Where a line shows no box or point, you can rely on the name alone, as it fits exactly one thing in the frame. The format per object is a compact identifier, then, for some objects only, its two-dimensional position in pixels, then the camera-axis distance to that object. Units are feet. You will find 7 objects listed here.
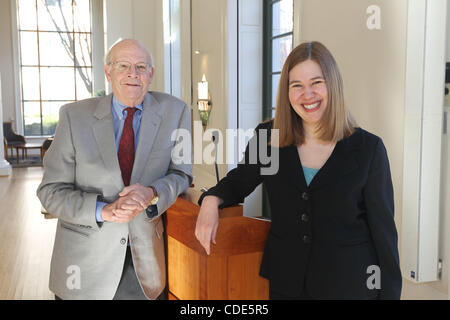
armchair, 54.24
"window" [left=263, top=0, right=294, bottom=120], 20.30
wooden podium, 6.19
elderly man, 7.01
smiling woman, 5.59
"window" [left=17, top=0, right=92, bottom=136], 59.98
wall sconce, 25.70
